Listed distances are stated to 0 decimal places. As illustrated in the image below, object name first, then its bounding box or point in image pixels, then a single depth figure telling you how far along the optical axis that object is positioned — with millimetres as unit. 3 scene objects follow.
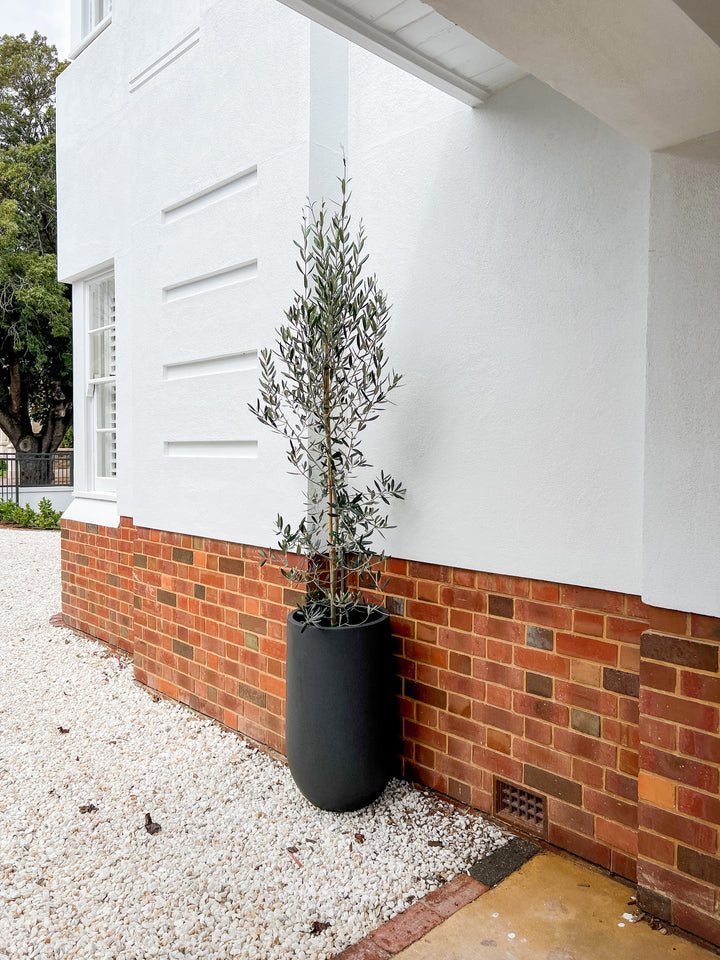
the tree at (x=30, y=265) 16344
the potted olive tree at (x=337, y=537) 2859
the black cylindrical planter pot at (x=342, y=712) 2844
